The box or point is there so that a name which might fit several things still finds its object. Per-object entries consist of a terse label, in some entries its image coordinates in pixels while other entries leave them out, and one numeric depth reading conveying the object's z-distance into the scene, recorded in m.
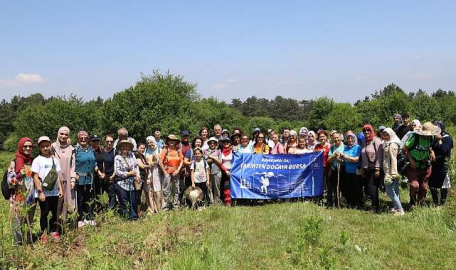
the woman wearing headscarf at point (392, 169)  7.27
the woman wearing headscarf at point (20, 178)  5.71
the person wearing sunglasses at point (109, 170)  7.63
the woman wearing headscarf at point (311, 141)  10.02
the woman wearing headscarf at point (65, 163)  6.66
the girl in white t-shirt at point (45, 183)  5.92
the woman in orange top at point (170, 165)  8.41
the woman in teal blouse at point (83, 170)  7.10
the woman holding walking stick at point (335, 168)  8.21
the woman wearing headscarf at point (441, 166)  7.46
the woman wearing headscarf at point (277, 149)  9.84
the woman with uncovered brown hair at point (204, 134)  10.05
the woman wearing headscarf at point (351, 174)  8.04
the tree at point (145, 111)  43.06
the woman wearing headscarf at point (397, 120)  10.63
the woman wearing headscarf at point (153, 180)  8.43
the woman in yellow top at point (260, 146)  9.59
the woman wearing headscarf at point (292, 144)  9.72
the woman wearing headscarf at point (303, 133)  10.19
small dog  8.36
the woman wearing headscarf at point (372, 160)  7.66
